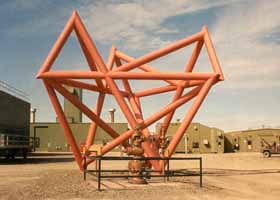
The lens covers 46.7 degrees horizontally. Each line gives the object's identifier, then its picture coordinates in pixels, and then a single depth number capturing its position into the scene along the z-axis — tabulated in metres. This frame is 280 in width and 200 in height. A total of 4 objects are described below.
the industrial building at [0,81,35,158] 26.09
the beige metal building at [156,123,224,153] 55.97
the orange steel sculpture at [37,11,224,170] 17.09
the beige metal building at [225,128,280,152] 59.42
